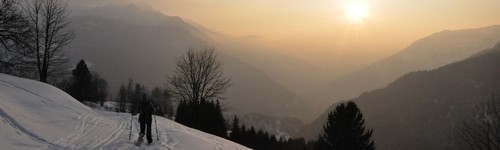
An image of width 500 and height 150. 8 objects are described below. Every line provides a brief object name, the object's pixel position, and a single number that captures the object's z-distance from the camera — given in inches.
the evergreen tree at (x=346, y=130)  1541.6
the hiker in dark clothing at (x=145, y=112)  686.5
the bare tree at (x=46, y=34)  1441.9
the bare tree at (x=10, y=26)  1106.7
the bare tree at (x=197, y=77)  1616.6
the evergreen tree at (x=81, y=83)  2623.0
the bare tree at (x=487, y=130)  740.0
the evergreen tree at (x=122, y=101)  4382.4
